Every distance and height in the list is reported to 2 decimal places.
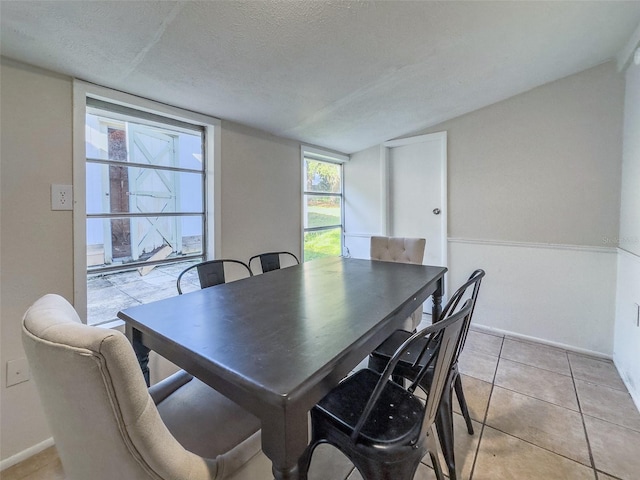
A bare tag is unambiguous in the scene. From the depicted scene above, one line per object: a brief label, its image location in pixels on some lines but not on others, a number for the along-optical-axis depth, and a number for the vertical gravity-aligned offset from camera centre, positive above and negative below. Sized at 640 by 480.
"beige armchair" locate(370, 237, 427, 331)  2.50 -0.16
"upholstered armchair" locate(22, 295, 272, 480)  0.57 -0.38
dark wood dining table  0.71 -0.35
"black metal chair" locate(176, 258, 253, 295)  1.82 -0.27
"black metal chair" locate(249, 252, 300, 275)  2.34 -0.27
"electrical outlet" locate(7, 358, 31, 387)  1.43 -0.71
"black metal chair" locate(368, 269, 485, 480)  1.27 -0.64
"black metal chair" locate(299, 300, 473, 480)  0.87 -0.64
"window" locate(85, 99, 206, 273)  1.81 +0.29
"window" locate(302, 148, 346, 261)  3.46 +0.36
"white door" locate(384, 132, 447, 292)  3.27 +0.49
